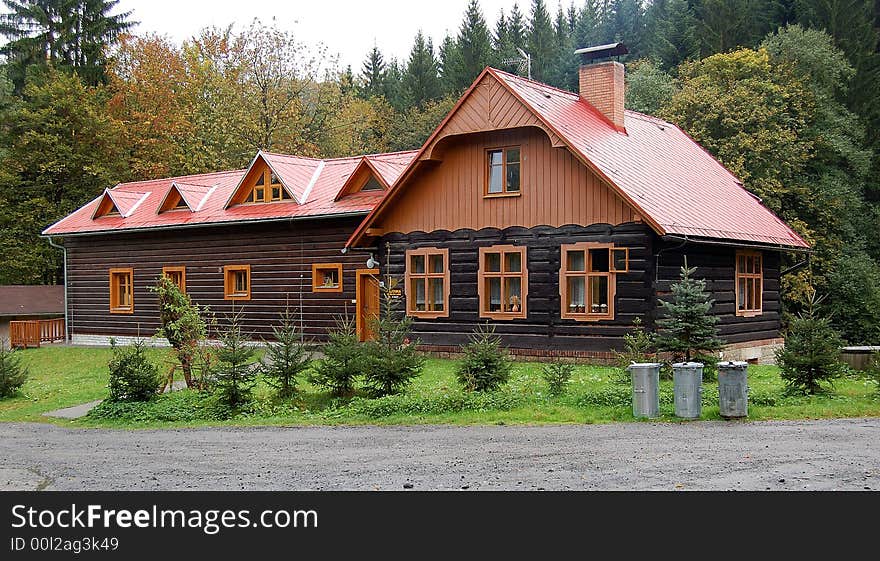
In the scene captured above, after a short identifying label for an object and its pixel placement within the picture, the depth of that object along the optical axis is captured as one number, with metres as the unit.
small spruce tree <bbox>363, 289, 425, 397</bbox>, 16.75
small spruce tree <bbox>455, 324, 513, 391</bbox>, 16.50
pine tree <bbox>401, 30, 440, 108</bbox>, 74.75
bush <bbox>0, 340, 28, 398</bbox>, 20.81
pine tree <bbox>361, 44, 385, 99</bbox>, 83.31
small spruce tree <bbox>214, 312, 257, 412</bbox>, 16.48
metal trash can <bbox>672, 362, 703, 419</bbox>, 14.05
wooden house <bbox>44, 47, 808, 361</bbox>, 22.11
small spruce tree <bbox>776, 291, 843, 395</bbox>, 15.64
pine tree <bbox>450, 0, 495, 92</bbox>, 71.44
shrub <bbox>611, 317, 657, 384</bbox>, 16.77
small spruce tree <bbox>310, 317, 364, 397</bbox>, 16.98
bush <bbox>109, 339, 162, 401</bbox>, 17.45
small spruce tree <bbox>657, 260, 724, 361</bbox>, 16.66
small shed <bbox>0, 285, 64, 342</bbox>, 37.06
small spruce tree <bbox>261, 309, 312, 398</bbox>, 17.11
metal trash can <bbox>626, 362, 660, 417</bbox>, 14.23
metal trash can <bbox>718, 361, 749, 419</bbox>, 13.83
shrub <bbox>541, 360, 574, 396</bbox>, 16.38
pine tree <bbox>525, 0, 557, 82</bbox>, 73.88
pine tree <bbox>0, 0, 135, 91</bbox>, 53.88
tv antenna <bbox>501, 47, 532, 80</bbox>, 30.30
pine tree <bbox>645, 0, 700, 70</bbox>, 53.99
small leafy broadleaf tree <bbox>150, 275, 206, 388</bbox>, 18.39
